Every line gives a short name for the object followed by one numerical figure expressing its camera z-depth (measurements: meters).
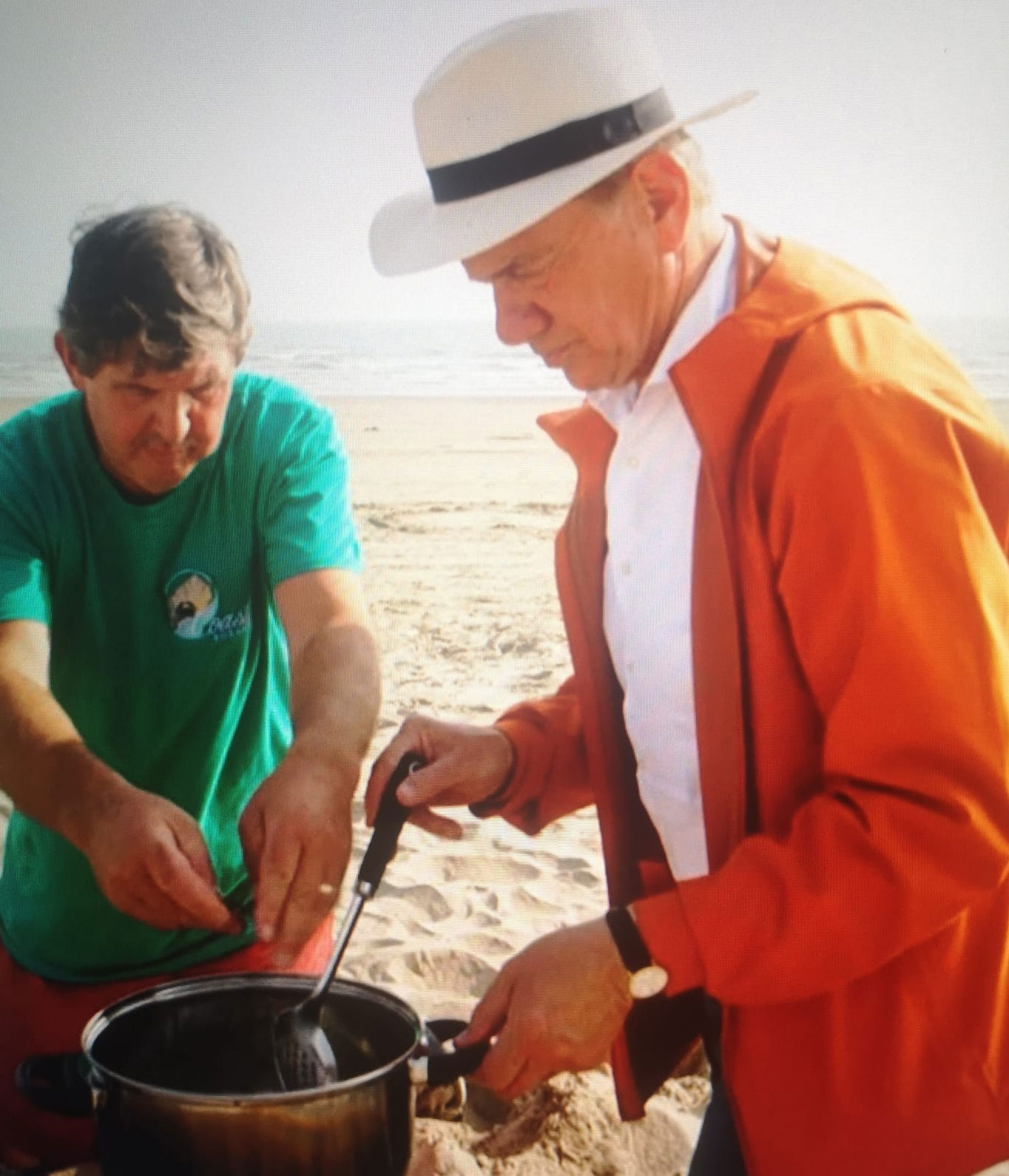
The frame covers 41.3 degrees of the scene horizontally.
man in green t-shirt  2.22
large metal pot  1.41
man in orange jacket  1.44
